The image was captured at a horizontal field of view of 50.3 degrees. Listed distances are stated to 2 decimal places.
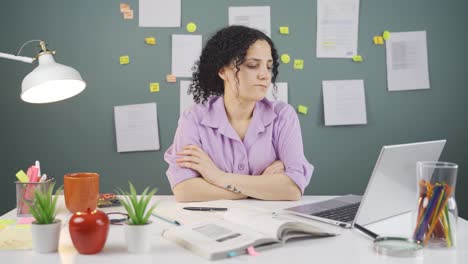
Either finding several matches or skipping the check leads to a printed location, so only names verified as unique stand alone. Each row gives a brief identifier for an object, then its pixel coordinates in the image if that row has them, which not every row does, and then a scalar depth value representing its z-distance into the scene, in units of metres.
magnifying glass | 1.05
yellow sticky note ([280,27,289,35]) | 3.08
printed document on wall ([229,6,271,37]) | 3.06
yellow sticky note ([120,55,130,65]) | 3.04
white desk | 1.03
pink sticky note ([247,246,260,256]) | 1.06
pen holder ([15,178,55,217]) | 1.41
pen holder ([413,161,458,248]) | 1.11
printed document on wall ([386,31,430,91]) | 3.12
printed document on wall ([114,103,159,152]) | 3.04
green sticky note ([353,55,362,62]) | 3.11
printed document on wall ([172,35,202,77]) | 3.04
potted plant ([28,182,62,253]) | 1.07
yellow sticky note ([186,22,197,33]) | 3.04
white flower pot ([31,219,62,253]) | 1.07
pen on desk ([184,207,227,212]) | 1.47
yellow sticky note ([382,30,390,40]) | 3.11
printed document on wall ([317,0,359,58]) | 3.10
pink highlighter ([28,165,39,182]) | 1.44
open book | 1.06
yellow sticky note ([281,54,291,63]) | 3.10
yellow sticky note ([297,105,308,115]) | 3.10
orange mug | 1.39
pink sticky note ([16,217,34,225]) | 1.35
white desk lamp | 1.50
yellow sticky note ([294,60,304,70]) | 3.10
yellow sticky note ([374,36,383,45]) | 3.12
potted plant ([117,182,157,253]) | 1.07
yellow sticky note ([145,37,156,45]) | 3.03
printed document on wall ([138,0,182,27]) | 3.02
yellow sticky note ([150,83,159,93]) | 3.04
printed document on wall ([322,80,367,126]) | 3.12
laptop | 1.20
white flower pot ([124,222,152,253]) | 1.07
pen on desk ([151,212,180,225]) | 1.30
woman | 1.76
